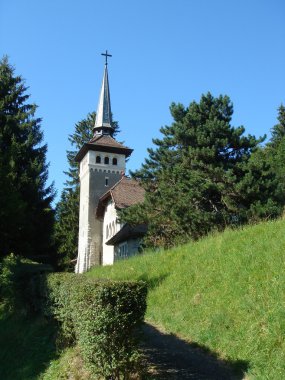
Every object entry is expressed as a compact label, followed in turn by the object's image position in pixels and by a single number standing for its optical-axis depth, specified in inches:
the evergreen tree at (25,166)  976.9
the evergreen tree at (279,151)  1100.5
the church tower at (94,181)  1626.5
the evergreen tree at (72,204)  1836.9
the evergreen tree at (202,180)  773.9
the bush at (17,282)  534.3
